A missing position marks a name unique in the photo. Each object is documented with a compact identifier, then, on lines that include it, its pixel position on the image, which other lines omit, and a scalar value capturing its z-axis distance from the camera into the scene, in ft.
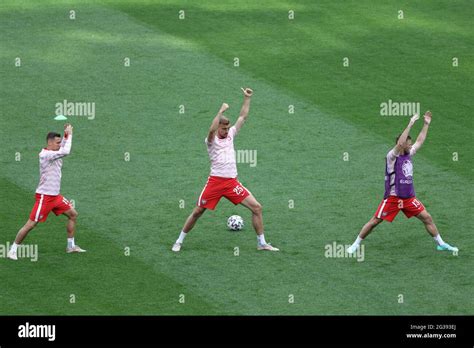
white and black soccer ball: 71.97
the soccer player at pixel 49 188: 66.64
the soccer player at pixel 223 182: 67.82
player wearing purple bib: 67.26
